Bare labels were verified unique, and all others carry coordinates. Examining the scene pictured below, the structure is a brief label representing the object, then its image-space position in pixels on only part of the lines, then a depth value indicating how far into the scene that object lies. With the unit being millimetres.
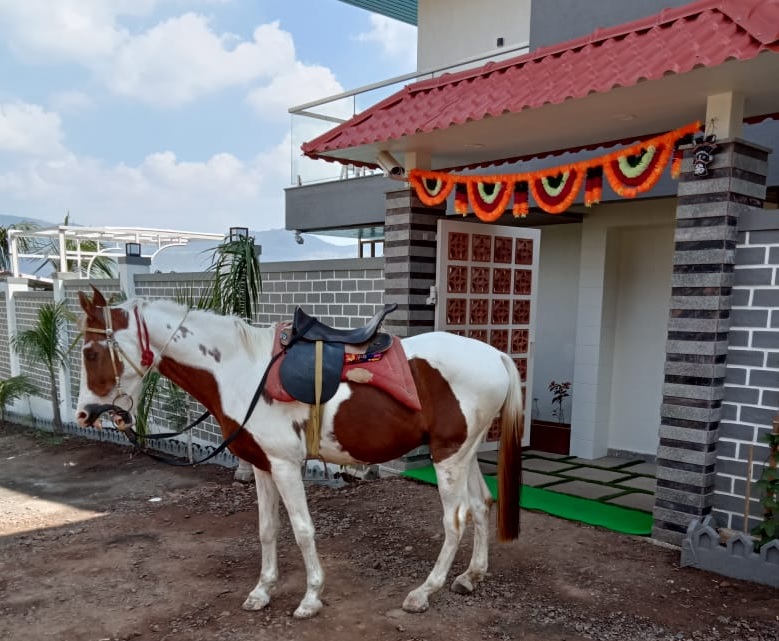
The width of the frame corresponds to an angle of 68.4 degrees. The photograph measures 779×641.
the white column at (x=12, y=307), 9469
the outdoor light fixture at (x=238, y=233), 5158
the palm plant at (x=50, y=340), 7891
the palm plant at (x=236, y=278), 4984
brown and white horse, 2814
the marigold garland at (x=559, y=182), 3508
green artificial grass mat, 3891
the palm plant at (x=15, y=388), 8812
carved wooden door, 5074
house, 3266
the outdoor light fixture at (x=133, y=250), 7379
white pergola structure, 9195
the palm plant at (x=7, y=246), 11656
